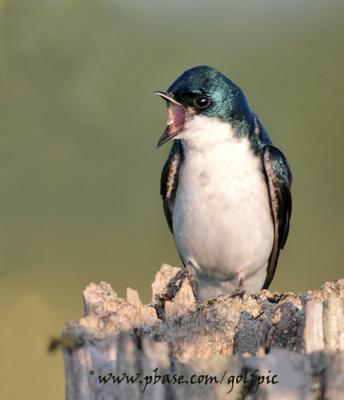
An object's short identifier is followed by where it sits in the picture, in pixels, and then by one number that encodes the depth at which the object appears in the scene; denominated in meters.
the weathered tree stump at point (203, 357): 5.40
